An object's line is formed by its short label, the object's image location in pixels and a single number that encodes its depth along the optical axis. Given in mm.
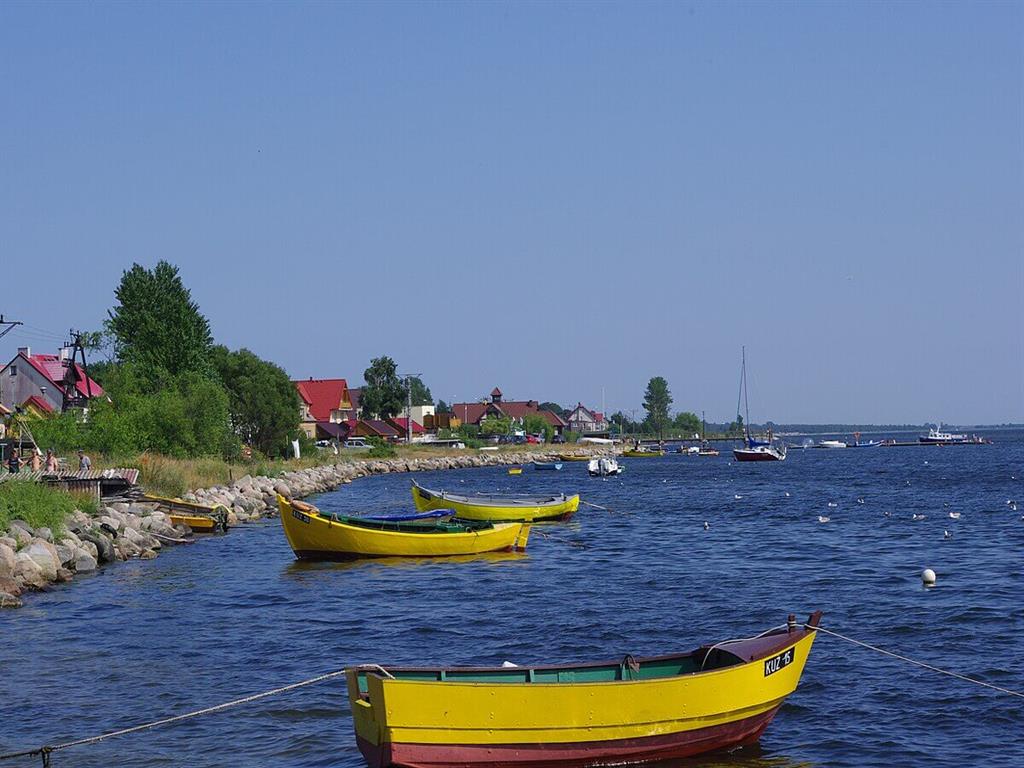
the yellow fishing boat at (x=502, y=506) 51750
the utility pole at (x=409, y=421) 149500
